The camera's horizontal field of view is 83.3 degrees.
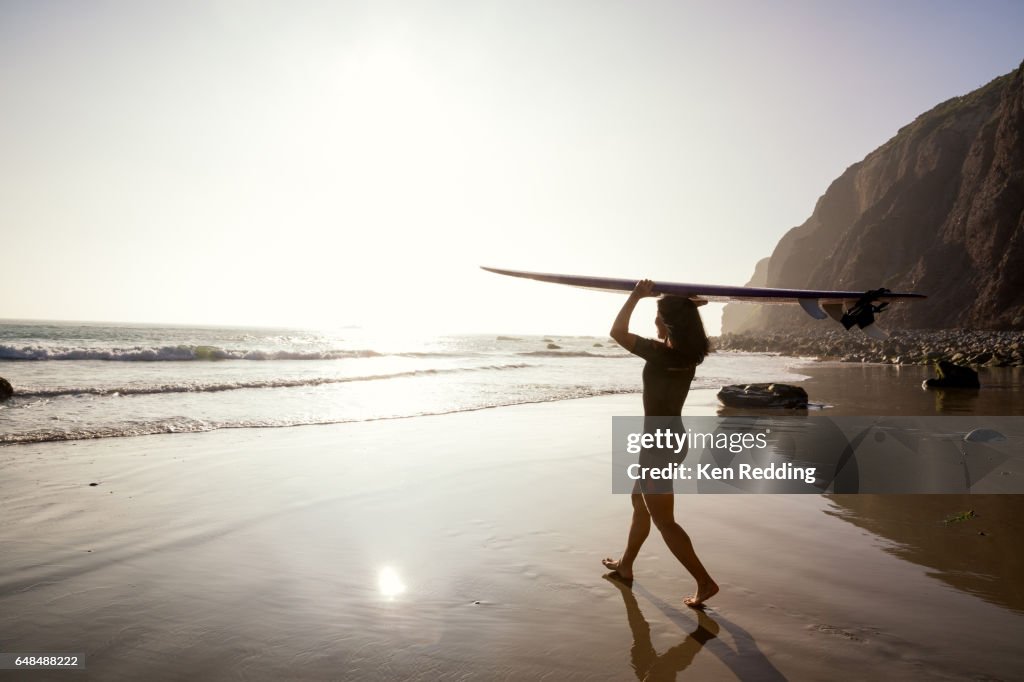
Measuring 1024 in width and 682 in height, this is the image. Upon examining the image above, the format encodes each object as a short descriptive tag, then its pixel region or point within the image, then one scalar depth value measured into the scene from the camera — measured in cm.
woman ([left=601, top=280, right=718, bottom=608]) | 397
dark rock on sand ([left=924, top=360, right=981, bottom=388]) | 1551
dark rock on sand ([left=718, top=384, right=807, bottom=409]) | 1252
